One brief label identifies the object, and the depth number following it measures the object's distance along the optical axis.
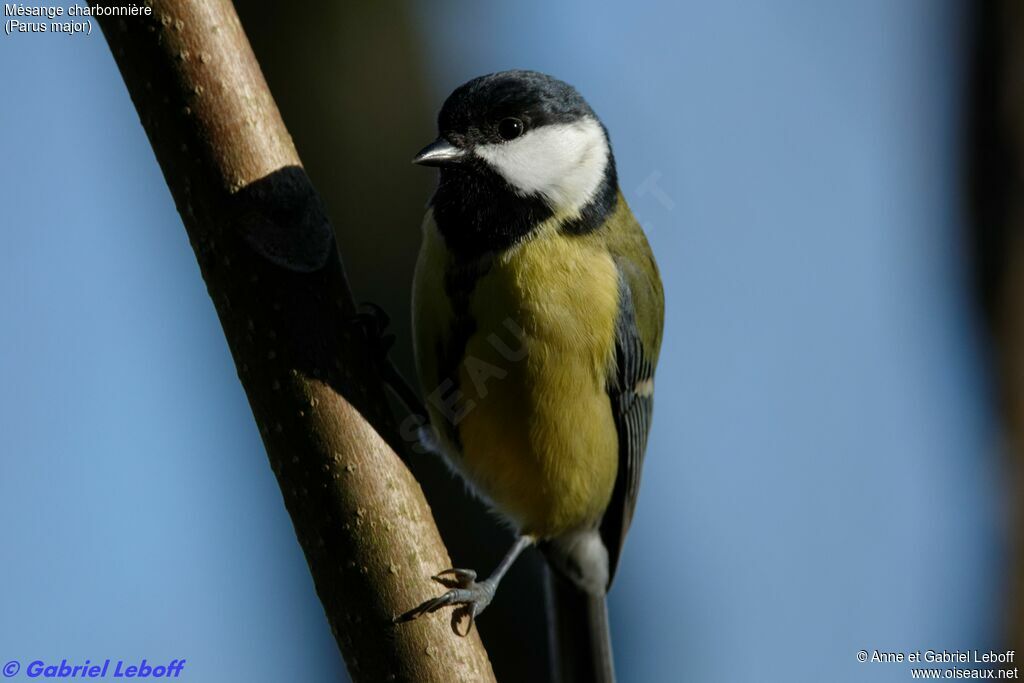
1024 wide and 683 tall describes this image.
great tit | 3.17
